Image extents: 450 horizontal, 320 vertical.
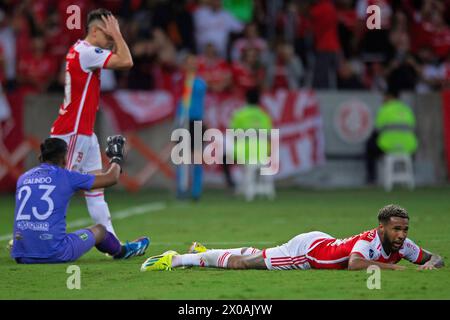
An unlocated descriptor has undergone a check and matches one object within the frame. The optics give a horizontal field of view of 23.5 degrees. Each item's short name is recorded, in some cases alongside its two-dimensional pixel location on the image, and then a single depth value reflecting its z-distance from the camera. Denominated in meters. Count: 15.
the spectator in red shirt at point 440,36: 24.34
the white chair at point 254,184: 20.88
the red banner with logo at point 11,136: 21.78
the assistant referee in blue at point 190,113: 19.95
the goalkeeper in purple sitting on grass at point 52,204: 10.42
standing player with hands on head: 11.55
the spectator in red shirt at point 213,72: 22.81
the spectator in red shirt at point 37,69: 22.83
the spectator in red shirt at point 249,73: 23.00
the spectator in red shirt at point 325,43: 23.39
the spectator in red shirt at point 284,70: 23.48
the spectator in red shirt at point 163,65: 23.16
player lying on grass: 9.16
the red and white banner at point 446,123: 22.98
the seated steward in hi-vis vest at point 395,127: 22.12
